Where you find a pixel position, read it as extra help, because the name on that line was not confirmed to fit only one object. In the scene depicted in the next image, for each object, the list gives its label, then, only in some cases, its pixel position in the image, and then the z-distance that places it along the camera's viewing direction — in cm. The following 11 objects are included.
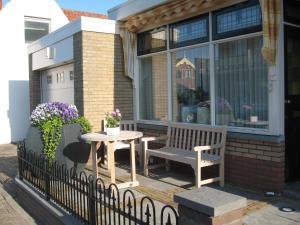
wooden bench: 559
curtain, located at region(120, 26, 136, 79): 833
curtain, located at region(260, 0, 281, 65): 508
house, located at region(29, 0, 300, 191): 531
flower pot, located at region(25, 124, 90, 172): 654
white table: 549
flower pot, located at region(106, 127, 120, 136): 573
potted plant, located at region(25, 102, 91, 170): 645
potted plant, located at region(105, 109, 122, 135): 573
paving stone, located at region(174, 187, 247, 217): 240
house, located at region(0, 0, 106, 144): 1283
